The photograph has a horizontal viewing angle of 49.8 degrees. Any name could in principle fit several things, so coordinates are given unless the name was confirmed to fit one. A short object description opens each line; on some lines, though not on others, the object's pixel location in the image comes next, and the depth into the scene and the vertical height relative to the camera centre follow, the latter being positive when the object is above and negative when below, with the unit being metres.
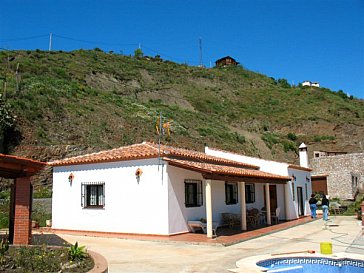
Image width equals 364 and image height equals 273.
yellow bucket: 9.78 -1.58
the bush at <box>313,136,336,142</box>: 53.97 +6.35
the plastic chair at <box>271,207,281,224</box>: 21.55 -1.74
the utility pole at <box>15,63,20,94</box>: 29.71 +8.35
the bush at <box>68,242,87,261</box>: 7.66 -1.27
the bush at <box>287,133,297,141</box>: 55.08 +6.82
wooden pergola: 10.12 -0.10
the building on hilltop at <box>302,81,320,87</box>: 89.47 +23.03
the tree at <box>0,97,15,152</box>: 22.89 +4.15
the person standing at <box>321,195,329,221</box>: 20.94 -1.46
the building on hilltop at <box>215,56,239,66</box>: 95.31 +30.22
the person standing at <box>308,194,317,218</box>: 24.16 -1.32
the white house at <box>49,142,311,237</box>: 14.82 -0.13
